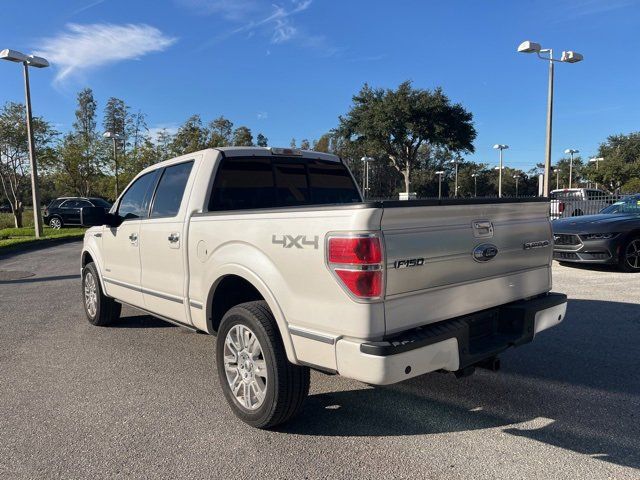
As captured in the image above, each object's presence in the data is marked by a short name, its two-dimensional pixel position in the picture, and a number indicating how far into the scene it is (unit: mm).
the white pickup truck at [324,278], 2666
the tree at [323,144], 69000
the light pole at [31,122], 17398
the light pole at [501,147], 46188
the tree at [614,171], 42406
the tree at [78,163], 29500
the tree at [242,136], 51369
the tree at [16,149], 24125
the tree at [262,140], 67188
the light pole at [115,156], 28028
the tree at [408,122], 36094
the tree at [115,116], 68625
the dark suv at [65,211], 25875
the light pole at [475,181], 80862
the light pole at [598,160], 47209
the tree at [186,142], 34312
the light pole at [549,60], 17734
